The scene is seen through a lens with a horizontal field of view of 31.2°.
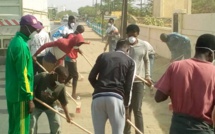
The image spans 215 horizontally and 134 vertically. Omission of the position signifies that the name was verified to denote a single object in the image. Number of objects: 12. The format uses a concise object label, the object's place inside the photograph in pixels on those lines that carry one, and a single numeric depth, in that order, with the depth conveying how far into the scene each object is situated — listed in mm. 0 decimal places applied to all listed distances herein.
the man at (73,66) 7973
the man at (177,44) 9337
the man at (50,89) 4601
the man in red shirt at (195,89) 3005
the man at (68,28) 9237
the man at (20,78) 3945
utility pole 13997
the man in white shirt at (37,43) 7890
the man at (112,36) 12840
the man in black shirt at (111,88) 4060
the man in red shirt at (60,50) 7235
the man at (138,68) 5218
